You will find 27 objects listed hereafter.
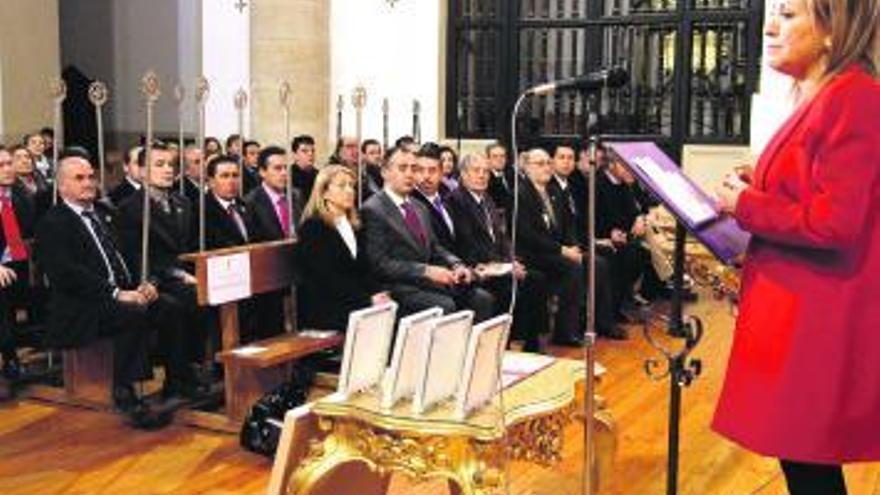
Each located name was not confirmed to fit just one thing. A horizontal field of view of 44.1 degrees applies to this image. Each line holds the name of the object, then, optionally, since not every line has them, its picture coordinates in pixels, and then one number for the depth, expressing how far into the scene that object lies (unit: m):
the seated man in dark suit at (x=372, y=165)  8.54
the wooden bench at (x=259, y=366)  4.72
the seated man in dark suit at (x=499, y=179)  8.41
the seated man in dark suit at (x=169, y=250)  5.24
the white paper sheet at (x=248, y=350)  4.76
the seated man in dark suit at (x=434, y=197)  6.32
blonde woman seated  5.28
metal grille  10.99
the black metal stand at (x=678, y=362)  2.90
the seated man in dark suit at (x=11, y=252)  5.46
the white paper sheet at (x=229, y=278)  4.74
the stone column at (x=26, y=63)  10.63
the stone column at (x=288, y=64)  10.57
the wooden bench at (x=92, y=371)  5.23
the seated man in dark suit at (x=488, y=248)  6.49
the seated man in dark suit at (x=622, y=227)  7.96
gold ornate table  2.75
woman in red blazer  2.14
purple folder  2.55
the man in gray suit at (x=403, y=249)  5.65
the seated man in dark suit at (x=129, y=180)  6.43
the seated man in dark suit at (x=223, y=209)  5.85
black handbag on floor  4.42
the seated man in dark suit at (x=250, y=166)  8.45
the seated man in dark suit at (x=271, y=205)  6.22
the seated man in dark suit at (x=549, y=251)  6.91
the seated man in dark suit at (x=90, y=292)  4.91
